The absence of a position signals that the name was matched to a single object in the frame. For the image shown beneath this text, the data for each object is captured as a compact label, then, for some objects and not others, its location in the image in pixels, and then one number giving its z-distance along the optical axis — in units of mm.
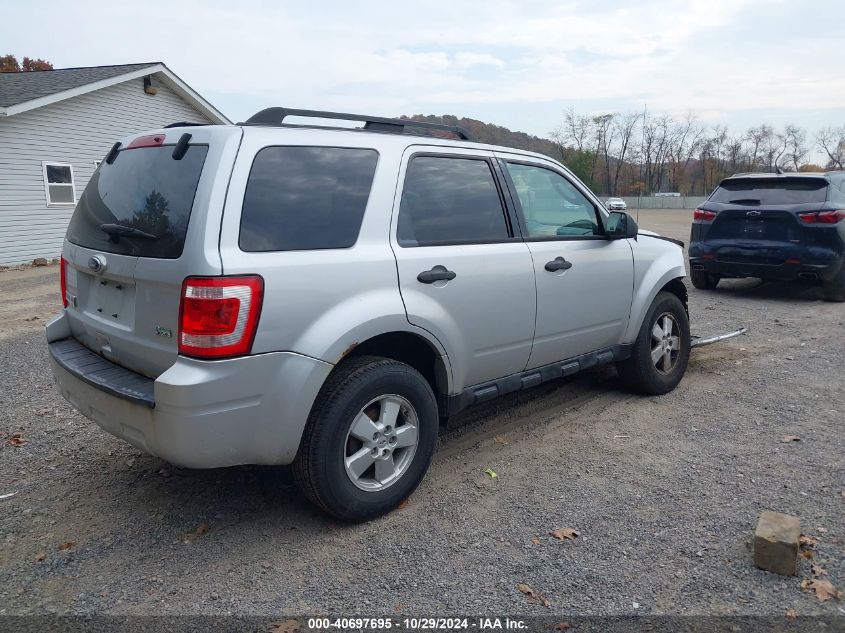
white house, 14789
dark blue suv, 8797
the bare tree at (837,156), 81819
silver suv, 2809
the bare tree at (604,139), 80375
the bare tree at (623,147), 83712
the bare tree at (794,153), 83188
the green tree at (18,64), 43406
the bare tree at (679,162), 87938
